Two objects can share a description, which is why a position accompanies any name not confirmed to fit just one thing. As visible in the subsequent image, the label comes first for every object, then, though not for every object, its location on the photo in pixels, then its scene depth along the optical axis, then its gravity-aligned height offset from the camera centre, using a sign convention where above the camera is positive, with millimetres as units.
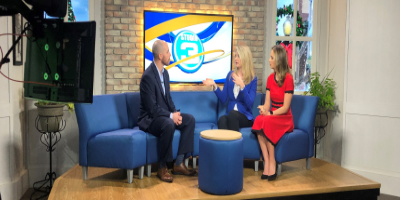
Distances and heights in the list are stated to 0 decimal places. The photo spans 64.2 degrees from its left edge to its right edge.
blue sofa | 3092 -525
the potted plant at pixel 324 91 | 4137 -95
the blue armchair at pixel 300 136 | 3379 -569
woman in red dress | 3326 -348
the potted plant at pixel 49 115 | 3395 -375
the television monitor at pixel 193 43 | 4273 +540
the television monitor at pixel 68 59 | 1645 +110
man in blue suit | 3193 -380
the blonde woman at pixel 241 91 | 3623 -96
